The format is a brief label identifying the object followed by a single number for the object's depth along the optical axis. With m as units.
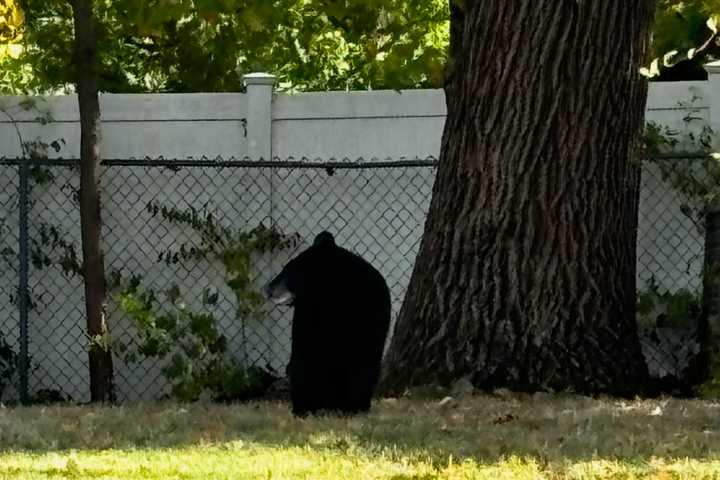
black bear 13.65
